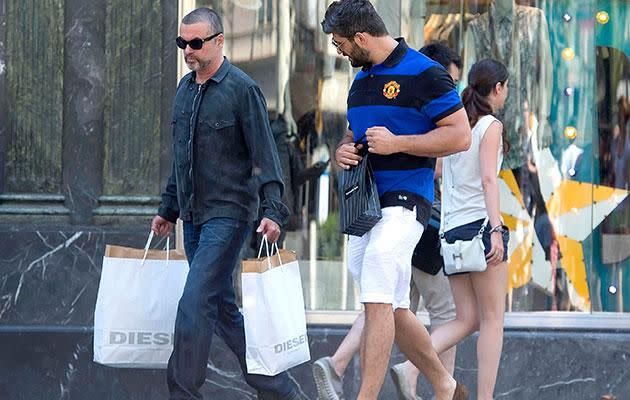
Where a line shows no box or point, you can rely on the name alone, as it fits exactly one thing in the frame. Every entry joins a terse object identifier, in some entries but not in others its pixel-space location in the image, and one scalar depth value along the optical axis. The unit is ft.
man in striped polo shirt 40.73
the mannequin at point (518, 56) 59.57
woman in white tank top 46.44
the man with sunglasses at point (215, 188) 42.47
